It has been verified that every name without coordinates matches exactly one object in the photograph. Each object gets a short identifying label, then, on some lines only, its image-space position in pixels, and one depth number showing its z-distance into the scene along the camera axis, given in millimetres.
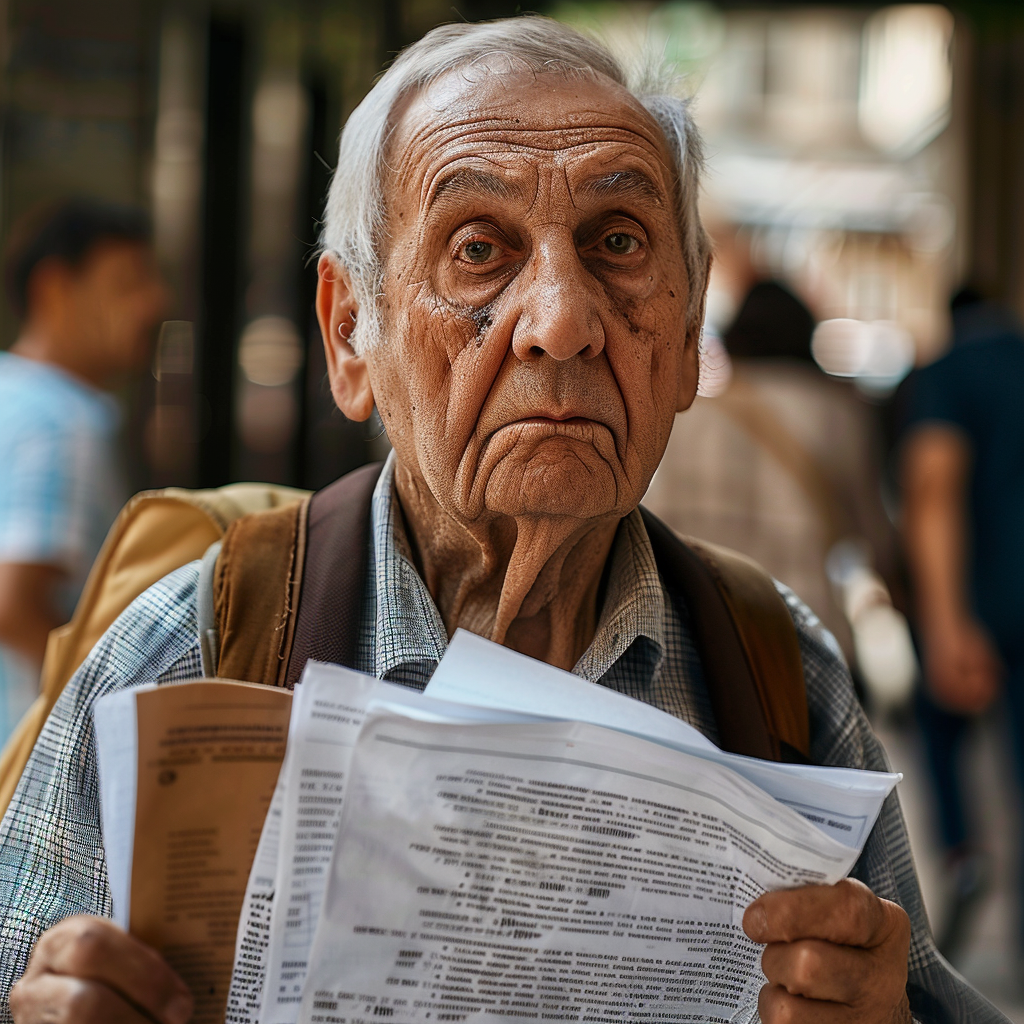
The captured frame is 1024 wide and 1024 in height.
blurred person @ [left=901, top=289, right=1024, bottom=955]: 3688
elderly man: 1196
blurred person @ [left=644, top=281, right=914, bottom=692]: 2918
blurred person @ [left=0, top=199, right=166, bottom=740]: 2387
